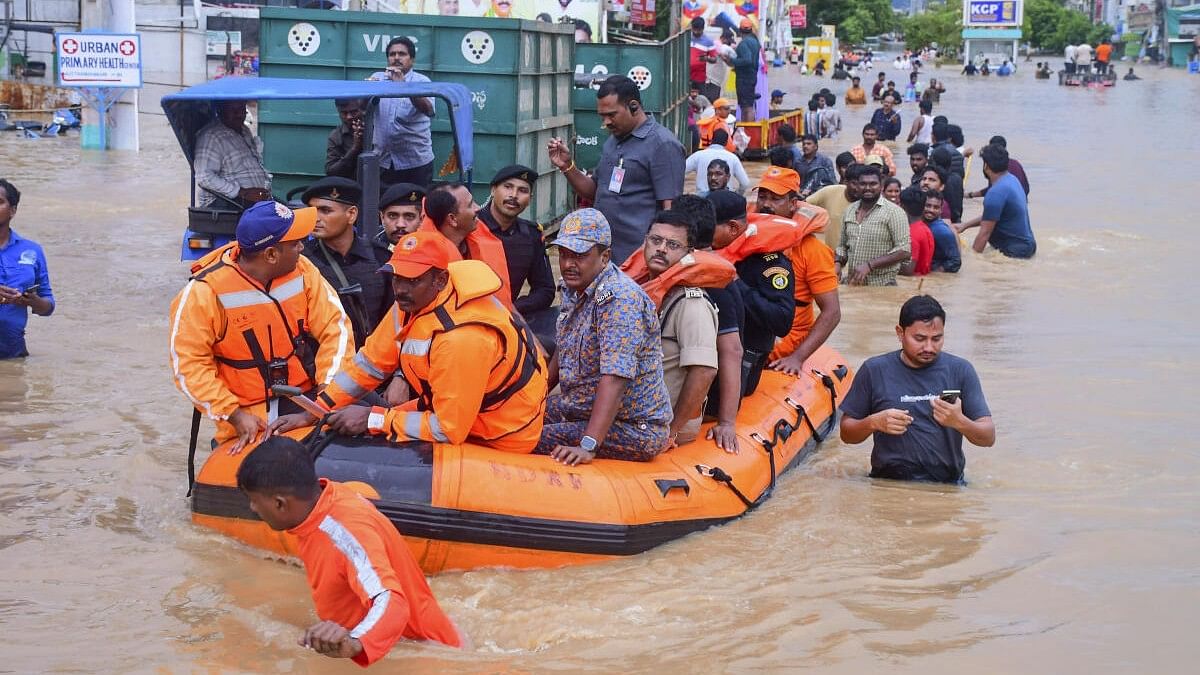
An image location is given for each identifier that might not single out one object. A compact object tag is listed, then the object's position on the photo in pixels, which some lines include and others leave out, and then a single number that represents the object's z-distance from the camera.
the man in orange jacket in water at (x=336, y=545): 3.94
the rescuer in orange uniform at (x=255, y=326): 5.55
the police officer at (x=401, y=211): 7.10
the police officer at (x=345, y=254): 6.61
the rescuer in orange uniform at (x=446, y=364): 5.17
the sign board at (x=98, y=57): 21.23
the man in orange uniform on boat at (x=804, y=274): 7.50
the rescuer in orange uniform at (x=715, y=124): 17.64
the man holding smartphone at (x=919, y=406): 6.09
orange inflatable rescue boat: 5.45
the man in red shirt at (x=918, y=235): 12.56
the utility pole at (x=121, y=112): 22.38
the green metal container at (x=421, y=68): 10.46
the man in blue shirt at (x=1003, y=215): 13.64
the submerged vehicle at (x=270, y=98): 8.00
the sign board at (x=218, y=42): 33.97
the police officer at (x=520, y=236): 7.32
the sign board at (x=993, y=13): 79.00
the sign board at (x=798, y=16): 75.44
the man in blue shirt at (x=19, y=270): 8.15
